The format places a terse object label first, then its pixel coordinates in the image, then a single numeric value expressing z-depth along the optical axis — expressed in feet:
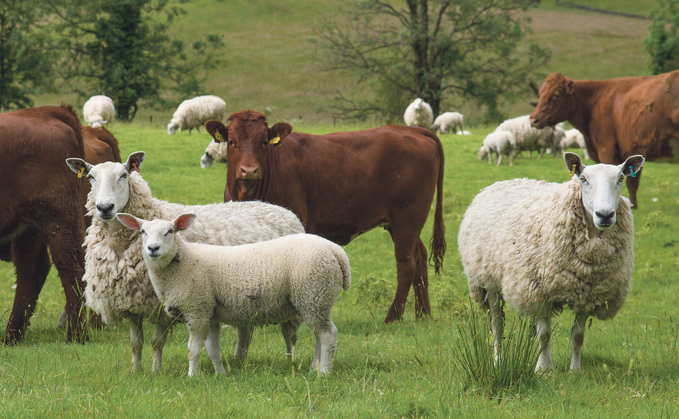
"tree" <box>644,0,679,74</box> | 144.25
